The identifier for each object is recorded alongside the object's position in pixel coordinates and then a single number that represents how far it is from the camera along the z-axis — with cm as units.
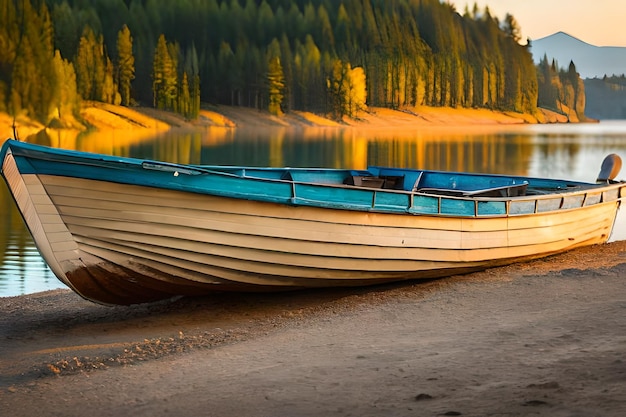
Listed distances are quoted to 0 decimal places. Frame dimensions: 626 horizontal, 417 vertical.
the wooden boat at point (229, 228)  902
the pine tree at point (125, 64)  9700
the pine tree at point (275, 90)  11281
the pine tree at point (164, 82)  10025
